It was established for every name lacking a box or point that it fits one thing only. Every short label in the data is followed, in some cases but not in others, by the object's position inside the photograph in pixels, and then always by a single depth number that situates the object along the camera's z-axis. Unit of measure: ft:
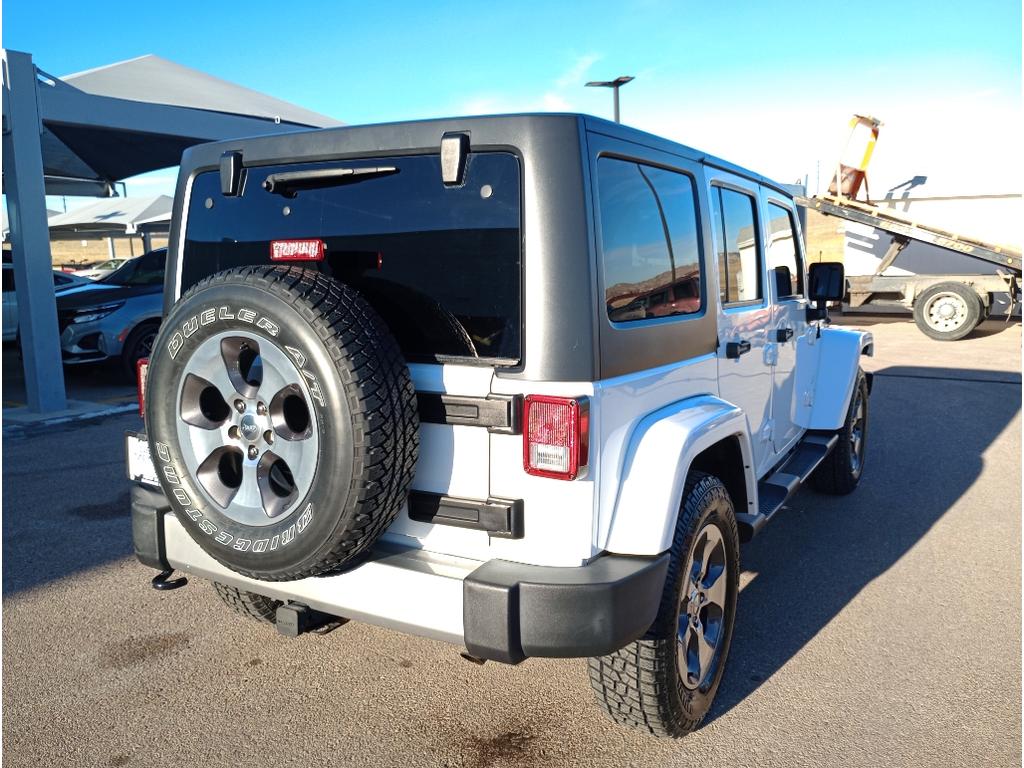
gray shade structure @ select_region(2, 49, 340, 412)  26.00
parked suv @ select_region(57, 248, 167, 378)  31.32
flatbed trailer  44.47
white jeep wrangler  7.45
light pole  56.65
